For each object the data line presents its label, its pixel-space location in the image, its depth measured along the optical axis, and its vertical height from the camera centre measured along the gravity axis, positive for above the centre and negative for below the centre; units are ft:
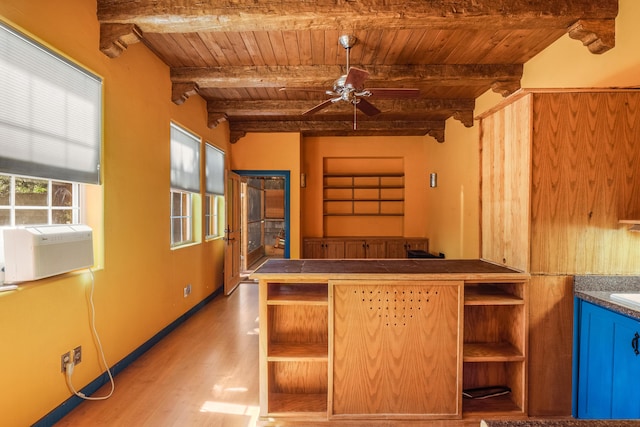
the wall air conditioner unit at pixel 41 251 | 6.53 -0.94
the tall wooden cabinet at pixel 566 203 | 7.47 +0.11
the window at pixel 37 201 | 6.86 +0.06
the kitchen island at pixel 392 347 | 7.58 -3.07
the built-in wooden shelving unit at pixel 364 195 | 23.79 +0.81
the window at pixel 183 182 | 13.84 +0.99
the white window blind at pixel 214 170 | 17.33 +1.82
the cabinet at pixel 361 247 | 22.34 -2.58
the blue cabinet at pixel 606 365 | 6.24 -3.05
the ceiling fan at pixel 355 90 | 9.59 +3.45
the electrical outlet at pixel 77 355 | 8.00 -3.49
